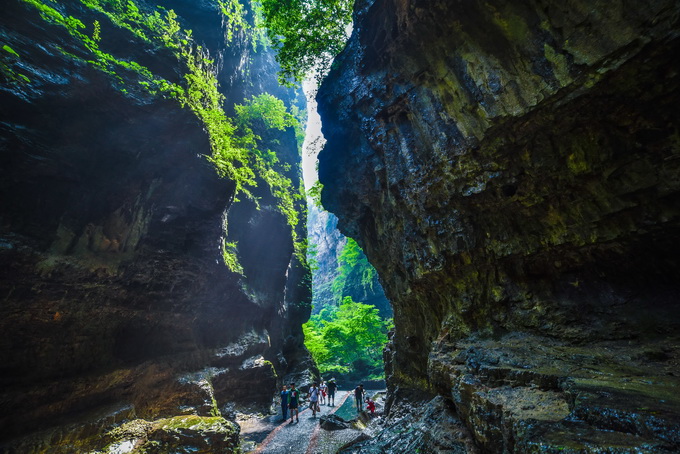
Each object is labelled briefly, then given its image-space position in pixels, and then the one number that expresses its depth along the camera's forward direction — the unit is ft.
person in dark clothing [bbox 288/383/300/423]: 43.96
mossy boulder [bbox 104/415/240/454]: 27.12
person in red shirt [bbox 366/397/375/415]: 47.61
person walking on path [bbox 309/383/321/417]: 47.37
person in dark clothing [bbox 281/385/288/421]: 45.60
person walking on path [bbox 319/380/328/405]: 66.63
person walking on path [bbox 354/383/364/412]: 55.16
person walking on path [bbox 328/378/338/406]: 63.36
